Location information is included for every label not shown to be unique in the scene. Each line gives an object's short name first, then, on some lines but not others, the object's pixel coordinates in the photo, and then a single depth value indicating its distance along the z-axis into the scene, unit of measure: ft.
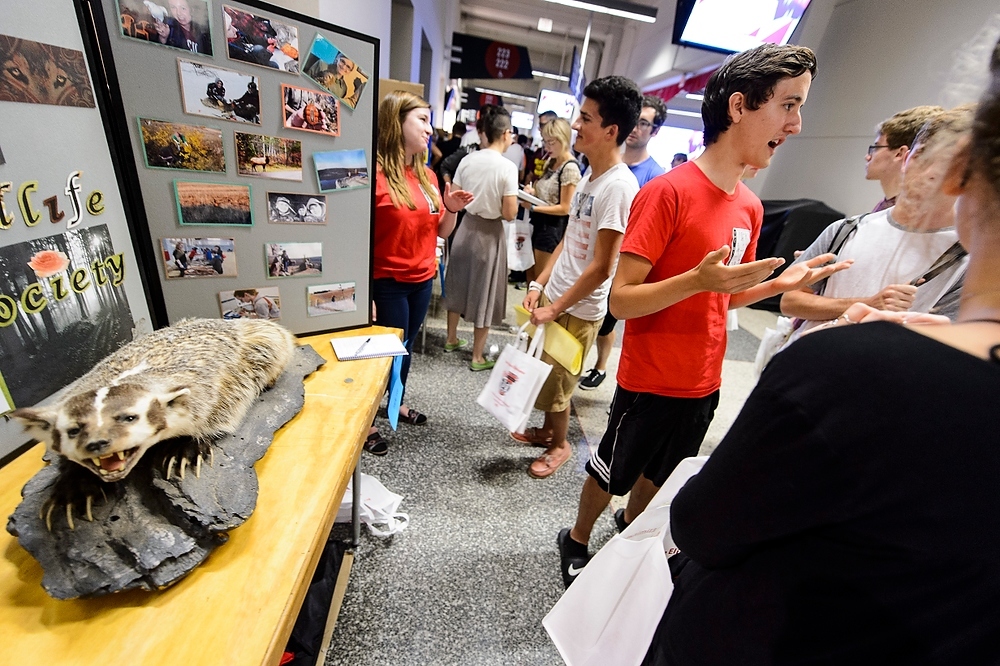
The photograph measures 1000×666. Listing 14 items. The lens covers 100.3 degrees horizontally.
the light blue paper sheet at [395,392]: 4.84
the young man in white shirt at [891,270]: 3.53
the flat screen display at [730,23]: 13.88
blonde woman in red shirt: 5.70
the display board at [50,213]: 2.24
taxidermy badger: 1.89
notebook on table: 4.11
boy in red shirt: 3.37
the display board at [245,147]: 2.92
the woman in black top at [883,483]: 1.23
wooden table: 1.77
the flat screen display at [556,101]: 29.89
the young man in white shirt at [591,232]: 5.11
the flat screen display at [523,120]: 47.51
